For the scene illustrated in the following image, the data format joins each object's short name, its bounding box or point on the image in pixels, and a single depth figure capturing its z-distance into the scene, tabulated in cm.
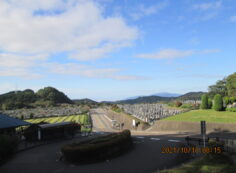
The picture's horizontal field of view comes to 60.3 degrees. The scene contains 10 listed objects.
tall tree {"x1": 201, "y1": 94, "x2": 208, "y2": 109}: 3519
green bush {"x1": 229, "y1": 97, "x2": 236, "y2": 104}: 3515
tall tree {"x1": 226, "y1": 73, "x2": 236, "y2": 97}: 4803
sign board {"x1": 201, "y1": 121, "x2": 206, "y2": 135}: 1161
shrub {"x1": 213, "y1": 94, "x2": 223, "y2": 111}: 3075
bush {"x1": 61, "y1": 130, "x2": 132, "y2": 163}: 1312
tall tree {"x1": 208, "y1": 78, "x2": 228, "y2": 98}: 6625
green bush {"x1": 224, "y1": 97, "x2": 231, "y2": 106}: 3516
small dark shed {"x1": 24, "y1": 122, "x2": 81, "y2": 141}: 2097
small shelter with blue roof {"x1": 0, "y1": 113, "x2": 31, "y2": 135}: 1993
